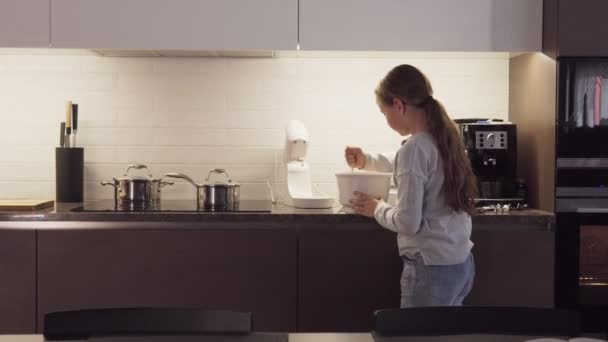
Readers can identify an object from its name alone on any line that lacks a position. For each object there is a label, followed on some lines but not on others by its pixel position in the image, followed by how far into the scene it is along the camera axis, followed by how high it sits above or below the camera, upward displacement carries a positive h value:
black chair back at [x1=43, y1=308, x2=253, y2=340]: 1.39 -0.31
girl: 2.31 -0.11
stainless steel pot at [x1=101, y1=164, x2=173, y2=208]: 3.01 -0.13
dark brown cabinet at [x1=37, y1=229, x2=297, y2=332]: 2.79 -0.40
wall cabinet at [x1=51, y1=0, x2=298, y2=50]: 2.98 +0.54
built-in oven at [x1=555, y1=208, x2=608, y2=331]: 2.85 -0.40
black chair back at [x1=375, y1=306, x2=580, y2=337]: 1.42 -0.30
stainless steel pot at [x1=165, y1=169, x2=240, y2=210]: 2.99 -0.14
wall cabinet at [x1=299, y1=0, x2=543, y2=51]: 2.99 +0.55
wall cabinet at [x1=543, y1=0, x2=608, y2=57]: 2.83 +0.50
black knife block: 3.21 -0.06
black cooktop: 2.90 -0.19
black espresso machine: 2.98 +0.01
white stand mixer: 3.07 -0.01
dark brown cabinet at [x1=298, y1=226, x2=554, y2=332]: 2.80 -0.42
